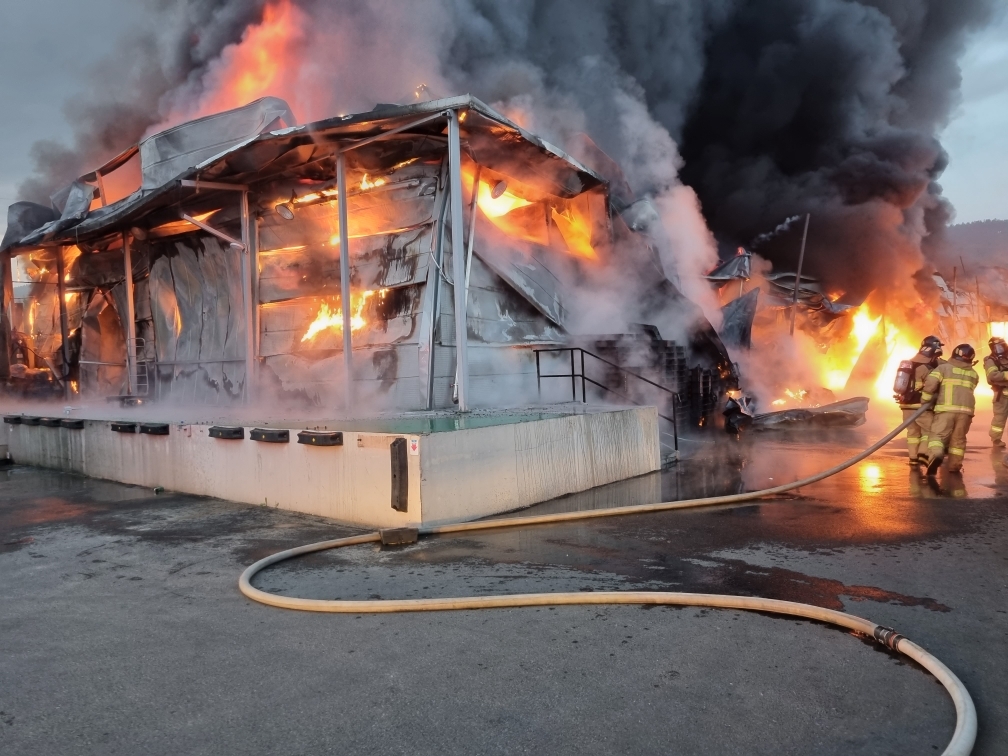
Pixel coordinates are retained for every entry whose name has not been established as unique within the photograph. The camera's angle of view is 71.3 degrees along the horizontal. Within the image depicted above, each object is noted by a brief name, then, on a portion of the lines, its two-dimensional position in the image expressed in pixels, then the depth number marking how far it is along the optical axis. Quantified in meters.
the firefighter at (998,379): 10.42
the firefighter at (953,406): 8.16
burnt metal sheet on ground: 13.70
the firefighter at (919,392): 8.65
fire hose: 2.61
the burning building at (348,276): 10.07
